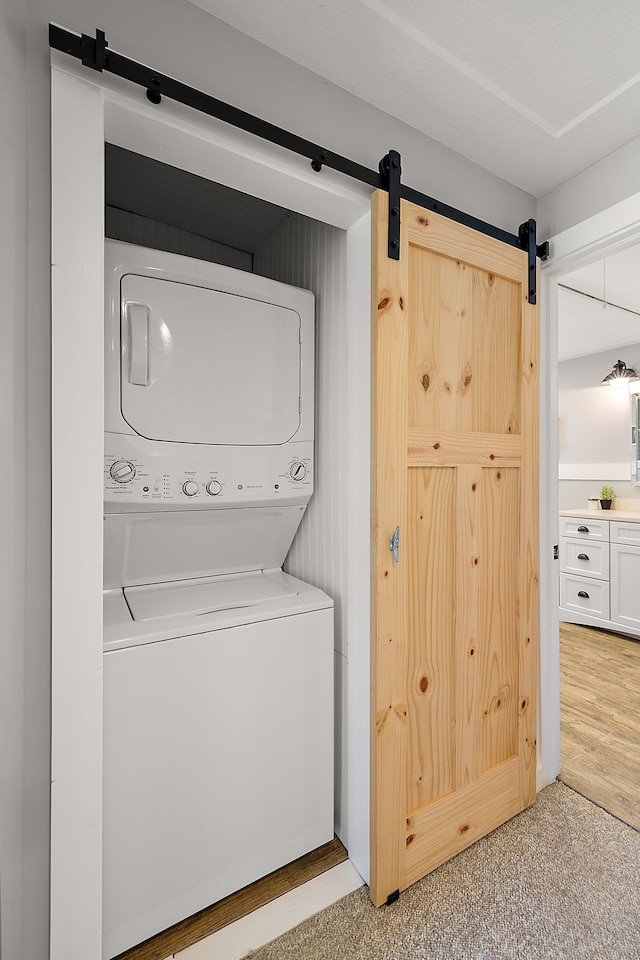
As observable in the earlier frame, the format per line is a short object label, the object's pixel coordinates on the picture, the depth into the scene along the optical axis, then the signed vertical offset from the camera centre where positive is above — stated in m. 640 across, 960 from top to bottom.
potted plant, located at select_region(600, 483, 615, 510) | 4.25 -0.16
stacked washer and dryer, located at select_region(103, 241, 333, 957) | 1.24 -0.38
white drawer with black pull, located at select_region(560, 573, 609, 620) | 3.73 -0.94
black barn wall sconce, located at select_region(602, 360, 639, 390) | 3.89 +0.85
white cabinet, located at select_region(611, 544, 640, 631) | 3.52 -0.80
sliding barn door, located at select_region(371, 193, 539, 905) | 1.40 -0.22
